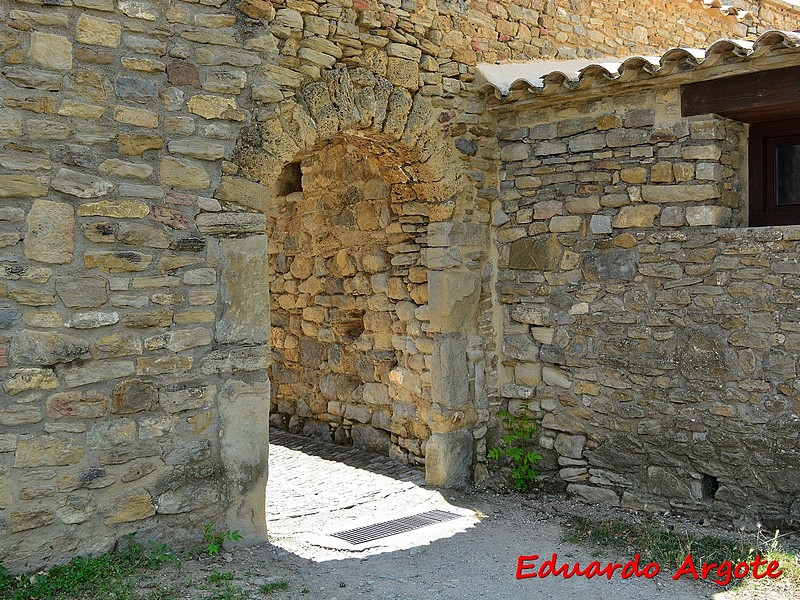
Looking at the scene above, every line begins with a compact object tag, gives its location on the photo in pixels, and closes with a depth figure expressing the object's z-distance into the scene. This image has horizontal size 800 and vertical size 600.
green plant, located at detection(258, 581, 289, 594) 3.92
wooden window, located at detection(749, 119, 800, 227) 5.00
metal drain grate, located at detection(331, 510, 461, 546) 4.90
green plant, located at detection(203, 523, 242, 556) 4.31
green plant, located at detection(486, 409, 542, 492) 5.76
